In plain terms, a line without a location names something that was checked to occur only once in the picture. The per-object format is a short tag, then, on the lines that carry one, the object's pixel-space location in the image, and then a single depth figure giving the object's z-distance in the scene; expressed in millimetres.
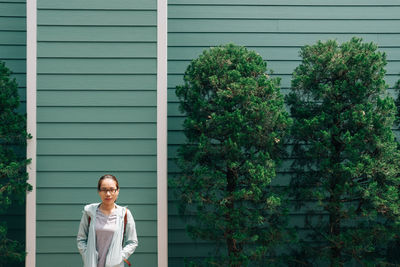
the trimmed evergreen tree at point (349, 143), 4484
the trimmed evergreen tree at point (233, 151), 4418
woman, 3684
